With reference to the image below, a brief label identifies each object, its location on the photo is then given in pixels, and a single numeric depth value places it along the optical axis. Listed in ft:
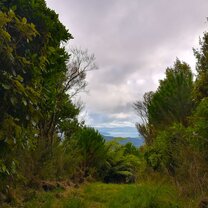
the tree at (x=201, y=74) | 22.92
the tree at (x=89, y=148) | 33.97
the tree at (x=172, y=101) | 29.64
